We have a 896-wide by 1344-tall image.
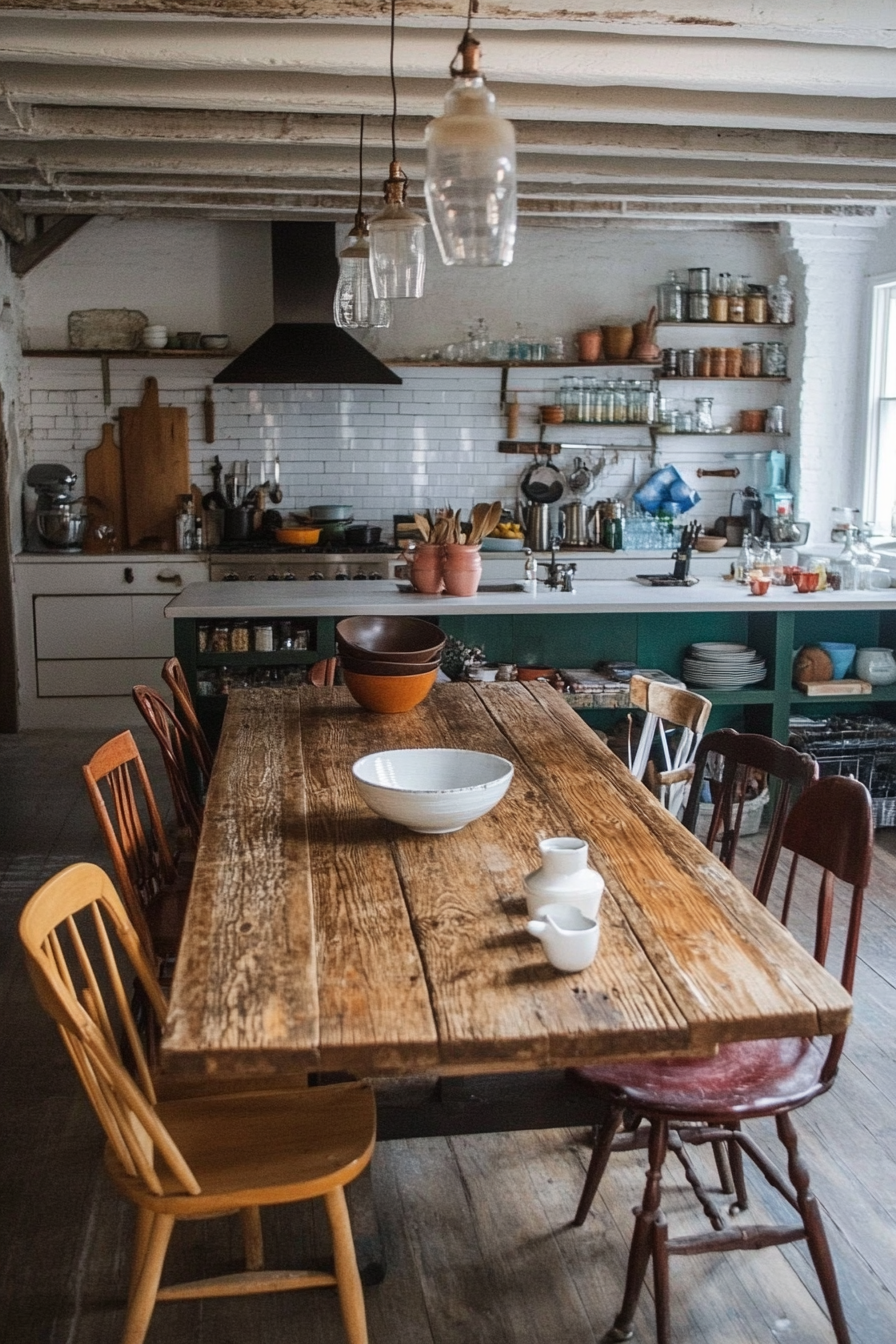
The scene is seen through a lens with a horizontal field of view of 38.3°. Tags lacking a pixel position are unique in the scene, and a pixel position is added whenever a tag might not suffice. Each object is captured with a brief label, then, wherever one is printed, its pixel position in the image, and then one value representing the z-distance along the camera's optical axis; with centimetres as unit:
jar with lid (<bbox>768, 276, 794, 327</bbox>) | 852
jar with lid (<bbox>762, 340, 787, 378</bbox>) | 863
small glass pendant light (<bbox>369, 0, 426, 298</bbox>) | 282
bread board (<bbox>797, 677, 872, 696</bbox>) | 582
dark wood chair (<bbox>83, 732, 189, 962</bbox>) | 300
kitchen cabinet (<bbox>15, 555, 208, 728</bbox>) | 782
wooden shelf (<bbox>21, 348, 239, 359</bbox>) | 812
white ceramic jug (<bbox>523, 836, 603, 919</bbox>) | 225
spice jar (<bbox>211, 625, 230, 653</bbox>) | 570
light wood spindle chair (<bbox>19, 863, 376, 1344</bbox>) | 208
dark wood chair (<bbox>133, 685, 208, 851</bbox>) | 379
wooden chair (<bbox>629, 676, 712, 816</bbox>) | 370
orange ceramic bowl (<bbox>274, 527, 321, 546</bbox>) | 791
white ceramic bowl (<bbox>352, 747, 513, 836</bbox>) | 270
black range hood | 800
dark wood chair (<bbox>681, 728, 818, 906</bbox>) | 295
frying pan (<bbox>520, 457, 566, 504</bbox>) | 867
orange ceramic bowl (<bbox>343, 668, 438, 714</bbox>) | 384
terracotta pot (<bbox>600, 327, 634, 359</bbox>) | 842
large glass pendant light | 206
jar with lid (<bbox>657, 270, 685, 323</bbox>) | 850
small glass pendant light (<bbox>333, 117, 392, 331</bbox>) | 347
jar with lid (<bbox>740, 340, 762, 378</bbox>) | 862
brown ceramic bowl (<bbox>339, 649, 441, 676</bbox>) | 380
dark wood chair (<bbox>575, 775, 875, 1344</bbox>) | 242
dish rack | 588
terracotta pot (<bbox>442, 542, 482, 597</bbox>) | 568
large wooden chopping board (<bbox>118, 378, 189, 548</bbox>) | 834
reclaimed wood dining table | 192
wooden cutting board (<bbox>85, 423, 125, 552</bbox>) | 834
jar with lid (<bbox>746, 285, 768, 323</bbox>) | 855
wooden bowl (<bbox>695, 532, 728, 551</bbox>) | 784
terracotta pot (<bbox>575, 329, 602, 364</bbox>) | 843
